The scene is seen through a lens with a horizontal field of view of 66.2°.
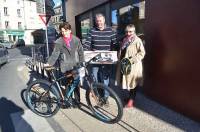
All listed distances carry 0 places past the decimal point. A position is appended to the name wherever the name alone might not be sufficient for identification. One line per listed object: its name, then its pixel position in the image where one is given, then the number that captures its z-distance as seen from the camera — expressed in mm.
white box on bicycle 2859
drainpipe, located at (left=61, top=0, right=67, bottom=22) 8784
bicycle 2493
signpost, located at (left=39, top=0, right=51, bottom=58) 7100
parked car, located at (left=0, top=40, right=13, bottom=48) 22208
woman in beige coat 2739
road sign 7100
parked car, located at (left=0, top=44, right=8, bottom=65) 8013
